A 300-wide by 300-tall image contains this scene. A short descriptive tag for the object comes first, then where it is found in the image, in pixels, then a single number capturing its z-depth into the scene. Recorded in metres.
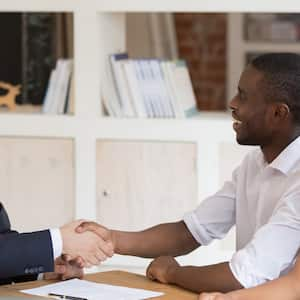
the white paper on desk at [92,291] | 3.21
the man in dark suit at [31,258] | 3.43
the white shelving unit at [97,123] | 5.59
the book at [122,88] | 5.74
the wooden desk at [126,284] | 3.26
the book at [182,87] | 5.70
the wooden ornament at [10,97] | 5.98
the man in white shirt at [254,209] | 3.18
